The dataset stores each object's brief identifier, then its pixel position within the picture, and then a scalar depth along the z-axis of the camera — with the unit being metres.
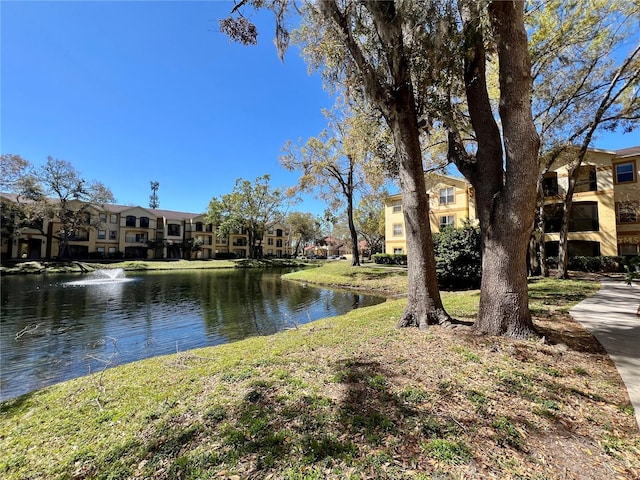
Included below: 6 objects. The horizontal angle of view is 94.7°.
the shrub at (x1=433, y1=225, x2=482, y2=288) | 14.40
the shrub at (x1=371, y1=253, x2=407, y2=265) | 28.98
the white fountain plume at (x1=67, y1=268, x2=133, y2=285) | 22.50
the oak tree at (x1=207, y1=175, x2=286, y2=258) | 41.78
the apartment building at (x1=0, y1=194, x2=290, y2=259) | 38.22
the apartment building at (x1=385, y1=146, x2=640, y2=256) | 19.42
